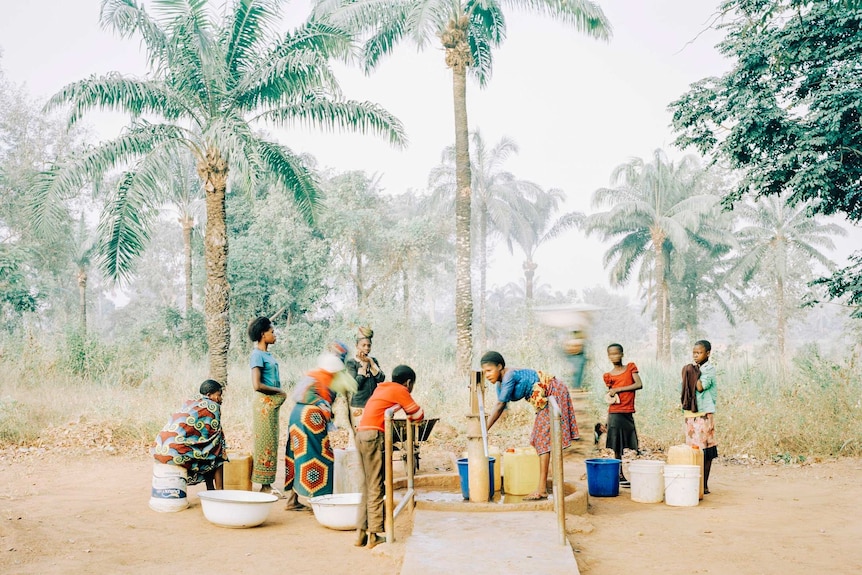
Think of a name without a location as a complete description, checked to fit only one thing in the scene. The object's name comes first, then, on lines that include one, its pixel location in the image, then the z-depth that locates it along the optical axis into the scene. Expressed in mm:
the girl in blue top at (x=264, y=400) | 6828
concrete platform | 4590
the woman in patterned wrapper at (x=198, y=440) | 6609
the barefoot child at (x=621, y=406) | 7715
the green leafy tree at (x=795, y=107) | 10336
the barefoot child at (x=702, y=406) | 7609
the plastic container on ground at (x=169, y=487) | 6664
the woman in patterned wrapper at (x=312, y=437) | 6441
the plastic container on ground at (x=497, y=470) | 6727
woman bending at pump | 6359
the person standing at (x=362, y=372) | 7973
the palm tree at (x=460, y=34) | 15758
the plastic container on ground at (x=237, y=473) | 7070
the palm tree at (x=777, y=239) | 32312
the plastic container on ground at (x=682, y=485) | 7059
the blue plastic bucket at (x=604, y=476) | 7387
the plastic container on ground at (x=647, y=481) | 7160
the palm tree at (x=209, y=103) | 12516
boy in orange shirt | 5496
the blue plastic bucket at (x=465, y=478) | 6597
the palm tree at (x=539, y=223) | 37438
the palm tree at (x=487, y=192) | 35312
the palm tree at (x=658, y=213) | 30531
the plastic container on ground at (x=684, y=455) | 7344
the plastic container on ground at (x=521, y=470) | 6648
